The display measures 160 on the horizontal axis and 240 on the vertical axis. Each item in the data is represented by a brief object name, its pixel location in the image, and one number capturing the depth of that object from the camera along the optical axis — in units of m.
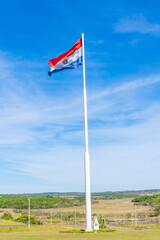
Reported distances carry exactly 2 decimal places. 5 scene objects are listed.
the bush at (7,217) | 79.75
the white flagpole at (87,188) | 24.52
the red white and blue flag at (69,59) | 27.58
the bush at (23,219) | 74.00
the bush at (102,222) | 32.53
